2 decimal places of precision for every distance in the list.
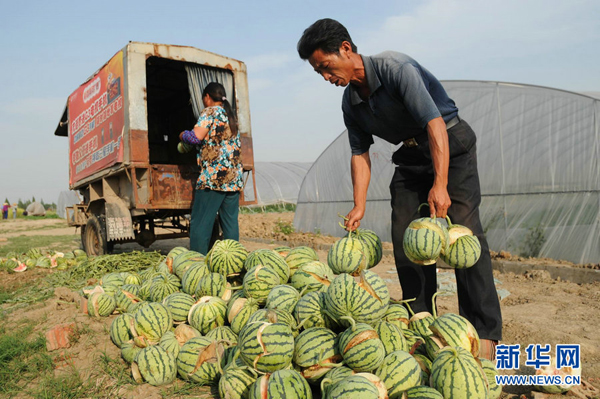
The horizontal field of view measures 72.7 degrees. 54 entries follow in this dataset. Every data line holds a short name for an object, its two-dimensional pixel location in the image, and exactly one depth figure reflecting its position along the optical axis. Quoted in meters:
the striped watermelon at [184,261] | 3.32
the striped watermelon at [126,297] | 3.40
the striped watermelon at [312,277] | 2.57
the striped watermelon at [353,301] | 2.06
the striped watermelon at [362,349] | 1.84
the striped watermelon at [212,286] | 2.87
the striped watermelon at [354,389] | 1.60
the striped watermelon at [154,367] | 2.36
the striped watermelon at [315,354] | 1.95
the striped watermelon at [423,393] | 1.68
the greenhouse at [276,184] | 23.18
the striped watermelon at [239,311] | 2.50
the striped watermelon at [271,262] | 2.81
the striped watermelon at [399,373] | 1.79
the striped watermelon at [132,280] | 3.93
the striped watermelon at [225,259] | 2.99
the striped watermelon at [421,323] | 2.26
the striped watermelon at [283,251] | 3.22
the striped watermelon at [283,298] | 2.38
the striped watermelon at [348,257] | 2.55
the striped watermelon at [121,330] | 2.84
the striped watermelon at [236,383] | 1.95
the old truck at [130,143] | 6.34
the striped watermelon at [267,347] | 1.92
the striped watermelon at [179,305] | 2.79
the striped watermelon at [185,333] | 2.60
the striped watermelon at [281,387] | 1.76
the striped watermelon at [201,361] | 2.32
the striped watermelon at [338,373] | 1.80
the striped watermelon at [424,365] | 1.95
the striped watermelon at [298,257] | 2.95
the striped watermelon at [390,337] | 2.07
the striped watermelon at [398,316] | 2.34
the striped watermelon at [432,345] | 2.01
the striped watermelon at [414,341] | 2.17
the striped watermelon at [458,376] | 1.69
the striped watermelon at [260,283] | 2.61
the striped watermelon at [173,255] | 3.49
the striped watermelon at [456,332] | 1.98
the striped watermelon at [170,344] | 2.47
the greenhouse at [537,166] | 6.27
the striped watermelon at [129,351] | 2.61
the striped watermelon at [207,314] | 2.63
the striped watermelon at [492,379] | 1.99
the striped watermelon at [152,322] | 2.62
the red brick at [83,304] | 3.61
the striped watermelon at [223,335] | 2.46
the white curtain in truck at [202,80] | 7.03
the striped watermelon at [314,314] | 2.22
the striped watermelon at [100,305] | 3.46
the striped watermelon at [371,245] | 2.74
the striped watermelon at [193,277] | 3.02
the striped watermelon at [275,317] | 2.11
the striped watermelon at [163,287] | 3.12
